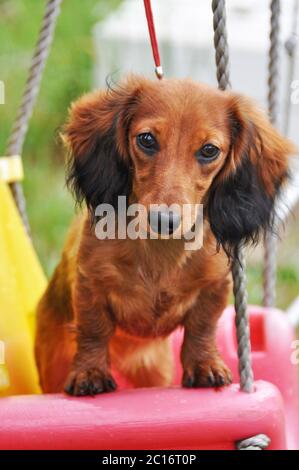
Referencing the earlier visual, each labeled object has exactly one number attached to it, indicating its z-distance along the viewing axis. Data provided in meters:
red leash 1.11
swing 1.09
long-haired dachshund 1.10
